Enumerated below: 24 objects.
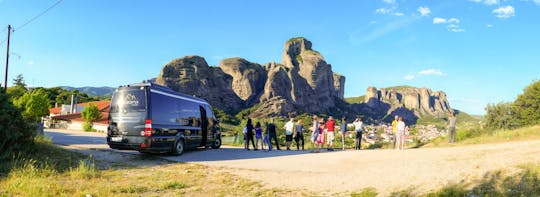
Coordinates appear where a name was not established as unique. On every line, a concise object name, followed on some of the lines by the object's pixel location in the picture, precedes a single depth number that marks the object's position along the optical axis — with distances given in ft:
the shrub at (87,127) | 126.72
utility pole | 102.60
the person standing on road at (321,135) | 53.47
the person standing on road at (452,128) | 53.11
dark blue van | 35.32
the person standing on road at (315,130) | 54.13
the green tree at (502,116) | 84.22
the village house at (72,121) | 143.54
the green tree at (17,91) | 222.07
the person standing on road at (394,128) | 52.38
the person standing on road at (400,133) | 48.60
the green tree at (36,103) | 152.76
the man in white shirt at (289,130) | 52.31
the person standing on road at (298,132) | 54.28
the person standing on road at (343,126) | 51.62
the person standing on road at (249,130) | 51.96
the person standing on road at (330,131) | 52.01
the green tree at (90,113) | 150.20
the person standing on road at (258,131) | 52.42
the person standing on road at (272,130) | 53.31
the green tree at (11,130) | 28.55
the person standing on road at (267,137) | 52.02
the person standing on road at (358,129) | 51.94
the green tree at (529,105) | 96.84
